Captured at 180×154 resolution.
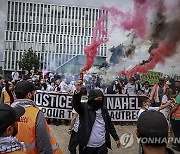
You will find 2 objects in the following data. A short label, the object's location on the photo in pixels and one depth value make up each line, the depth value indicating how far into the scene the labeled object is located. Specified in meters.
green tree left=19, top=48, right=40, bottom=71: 74.75
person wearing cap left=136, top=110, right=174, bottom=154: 1.89
